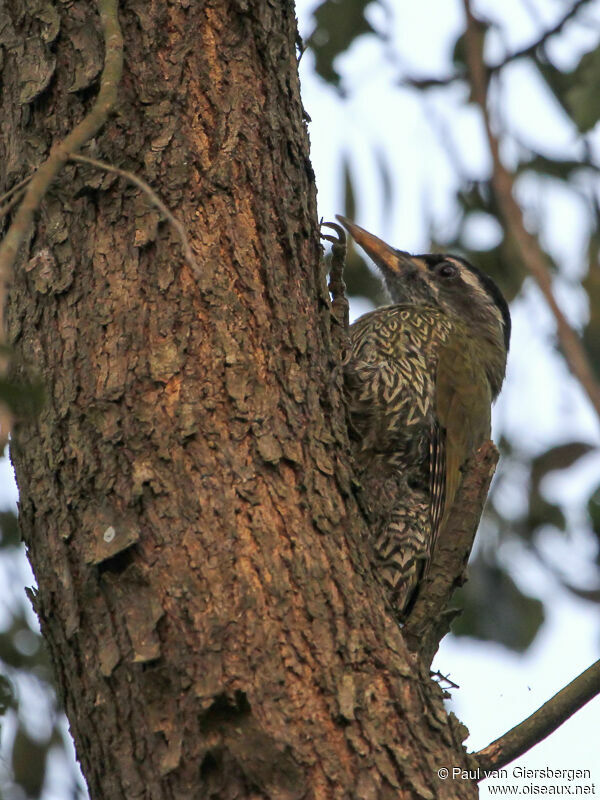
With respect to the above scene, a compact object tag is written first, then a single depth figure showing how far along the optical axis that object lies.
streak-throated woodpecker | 6.99
